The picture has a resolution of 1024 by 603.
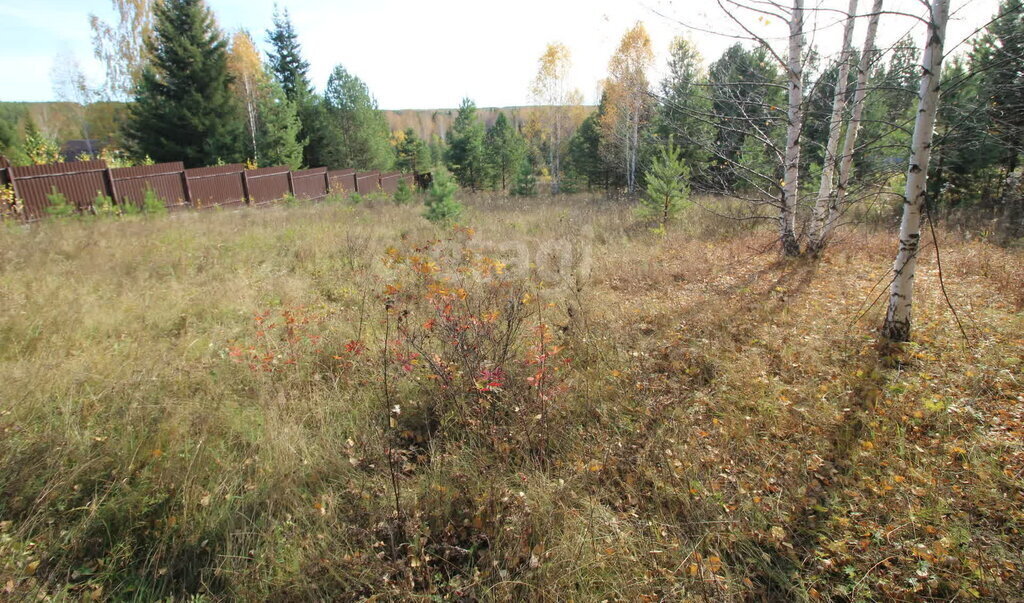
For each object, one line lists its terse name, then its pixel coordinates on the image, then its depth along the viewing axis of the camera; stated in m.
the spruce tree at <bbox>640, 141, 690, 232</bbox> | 10.90
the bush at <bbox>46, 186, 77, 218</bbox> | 9.19
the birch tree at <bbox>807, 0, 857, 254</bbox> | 6.55
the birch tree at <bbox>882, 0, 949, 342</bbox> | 3.58
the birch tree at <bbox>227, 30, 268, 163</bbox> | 25.33
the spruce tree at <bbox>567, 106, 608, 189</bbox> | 25.83
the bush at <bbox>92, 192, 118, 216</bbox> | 10.09
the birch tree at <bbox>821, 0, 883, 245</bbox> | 6.36
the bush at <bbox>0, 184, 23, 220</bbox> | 8.85
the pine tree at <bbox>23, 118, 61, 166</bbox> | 15.01
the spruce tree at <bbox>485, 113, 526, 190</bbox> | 32.25
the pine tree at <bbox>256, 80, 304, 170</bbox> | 22.75
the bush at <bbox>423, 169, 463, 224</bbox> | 11.52
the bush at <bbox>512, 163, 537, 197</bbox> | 26.33
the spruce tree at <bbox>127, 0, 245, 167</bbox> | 20.11
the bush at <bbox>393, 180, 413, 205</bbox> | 16.60
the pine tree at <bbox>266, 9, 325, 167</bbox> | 26.66
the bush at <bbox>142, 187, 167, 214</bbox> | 10.72
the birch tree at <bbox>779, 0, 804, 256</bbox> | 6.34
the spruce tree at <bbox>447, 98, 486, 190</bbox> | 31.53
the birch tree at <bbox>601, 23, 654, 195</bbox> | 19.96
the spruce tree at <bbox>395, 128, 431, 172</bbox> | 34.75
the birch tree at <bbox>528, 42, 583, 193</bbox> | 24.97
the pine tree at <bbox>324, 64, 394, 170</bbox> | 26.56
